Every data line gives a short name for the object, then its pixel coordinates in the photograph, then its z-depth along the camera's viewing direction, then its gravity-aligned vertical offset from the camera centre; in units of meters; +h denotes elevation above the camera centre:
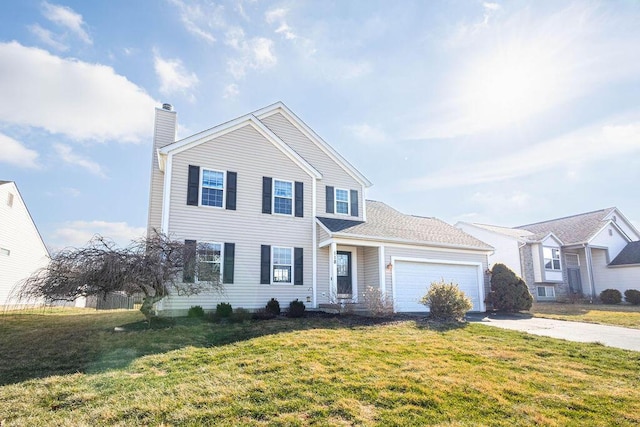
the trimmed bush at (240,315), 11.73 -0.98
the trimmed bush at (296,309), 13.15 -0.90
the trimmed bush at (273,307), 13.33 -0.84
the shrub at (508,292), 16.55 -0.50
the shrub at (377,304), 12.90 -0.74
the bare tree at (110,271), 9.45 +0.31
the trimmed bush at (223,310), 12.22 -0.86
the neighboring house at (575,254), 25.45 +1.75
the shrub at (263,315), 12.30 -1.03
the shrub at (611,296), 23.95 -1.02
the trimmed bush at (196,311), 12.35 -0.90
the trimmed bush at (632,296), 22.91 -0.98
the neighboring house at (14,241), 19.92 +2.37
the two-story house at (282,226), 13.71 +2.14
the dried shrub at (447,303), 12.85 -0.72
